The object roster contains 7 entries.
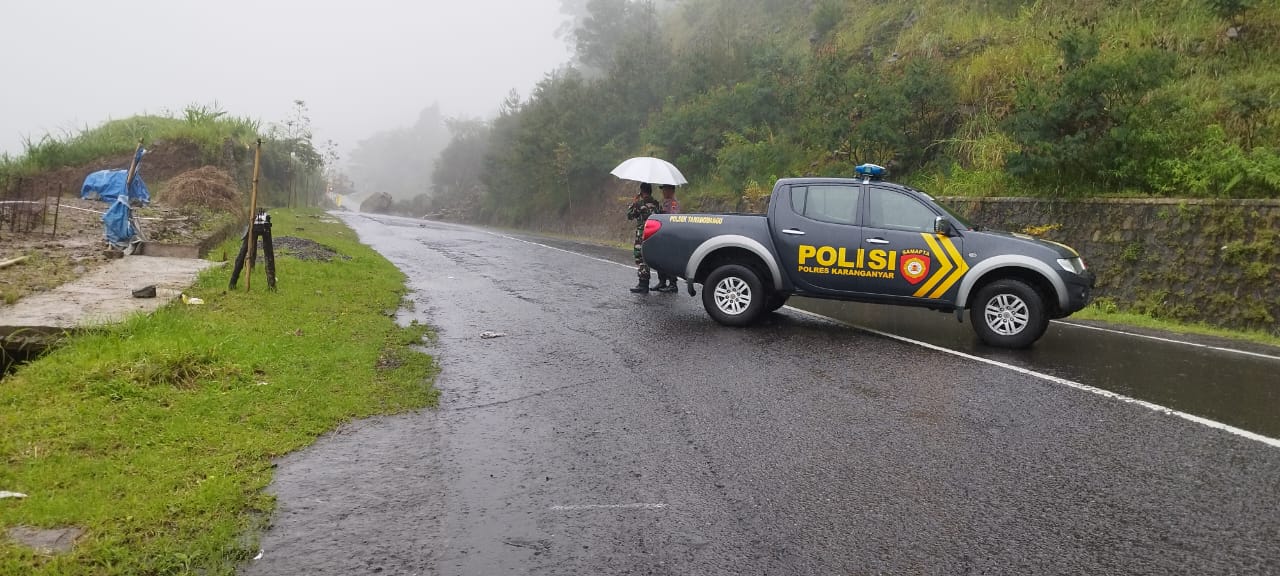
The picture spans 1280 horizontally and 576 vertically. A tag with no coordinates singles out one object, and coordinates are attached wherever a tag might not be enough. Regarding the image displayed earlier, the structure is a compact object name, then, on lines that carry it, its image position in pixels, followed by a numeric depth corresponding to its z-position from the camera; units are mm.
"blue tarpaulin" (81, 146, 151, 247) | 13086
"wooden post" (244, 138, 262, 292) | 9678
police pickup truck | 8406
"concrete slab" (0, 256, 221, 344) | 7148
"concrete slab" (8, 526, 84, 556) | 3479
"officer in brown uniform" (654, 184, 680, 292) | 12461
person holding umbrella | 12594
